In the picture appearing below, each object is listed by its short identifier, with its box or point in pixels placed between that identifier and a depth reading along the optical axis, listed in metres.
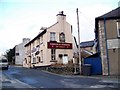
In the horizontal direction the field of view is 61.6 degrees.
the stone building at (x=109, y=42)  10.85
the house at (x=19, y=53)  34.17
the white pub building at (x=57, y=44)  16.24
